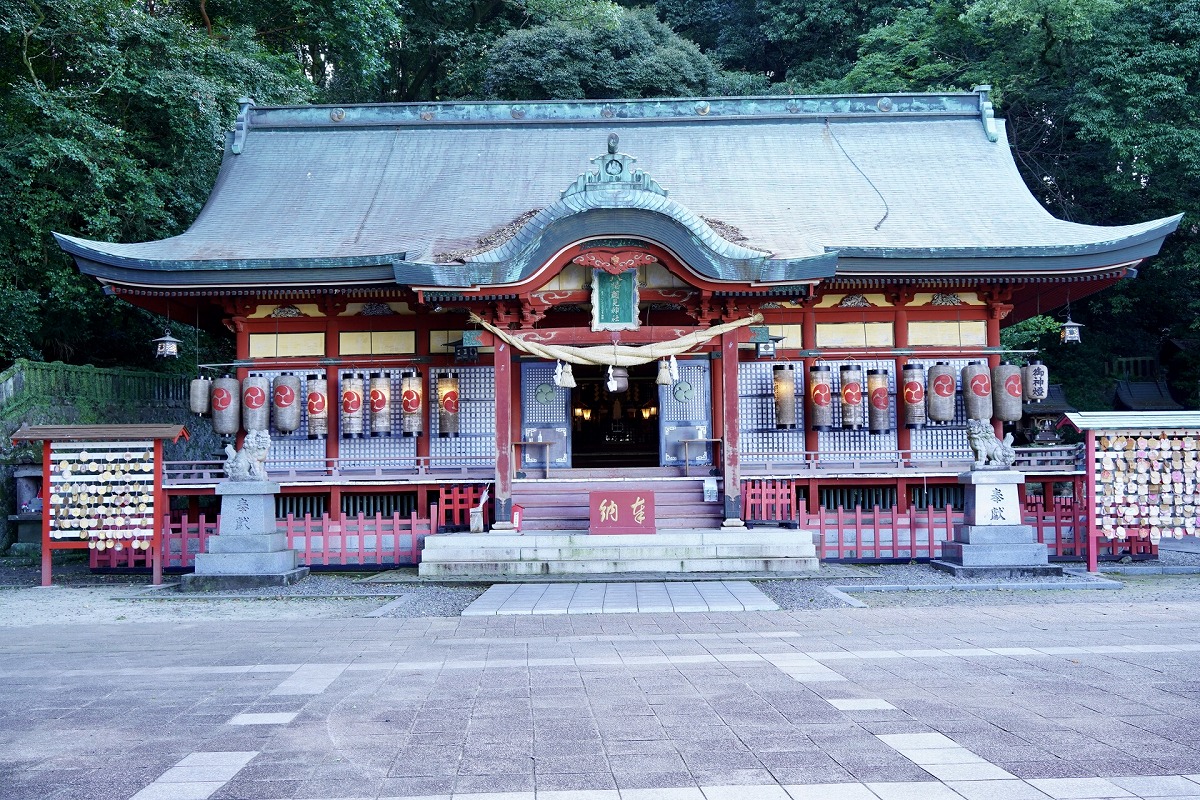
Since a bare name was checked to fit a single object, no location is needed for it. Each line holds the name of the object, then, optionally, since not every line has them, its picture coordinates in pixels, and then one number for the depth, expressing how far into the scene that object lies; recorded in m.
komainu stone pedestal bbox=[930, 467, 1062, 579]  12.53
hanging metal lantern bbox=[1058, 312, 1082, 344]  15.45
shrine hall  14.05
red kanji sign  13.51
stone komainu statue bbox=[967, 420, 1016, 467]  13.30
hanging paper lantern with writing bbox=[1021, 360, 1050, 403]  15.74
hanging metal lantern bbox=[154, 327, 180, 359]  15.57
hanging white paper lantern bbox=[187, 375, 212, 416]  15.80
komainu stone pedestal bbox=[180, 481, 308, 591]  12.41
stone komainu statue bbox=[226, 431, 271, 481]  13.02
